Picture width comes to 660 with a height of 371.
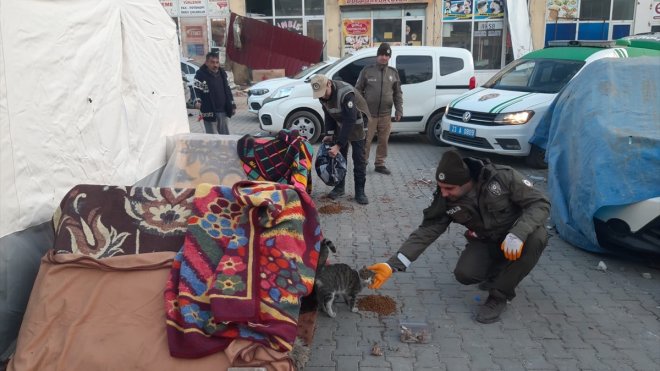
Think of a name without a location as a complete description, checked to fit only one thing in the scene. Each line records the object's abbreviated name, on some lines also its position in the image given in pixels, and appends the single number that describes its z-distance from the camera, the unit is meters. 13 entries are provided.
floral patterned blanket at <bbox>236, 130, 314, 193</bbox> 5.01
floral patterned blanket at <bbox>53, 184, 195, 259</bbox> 3.59
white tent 3.65
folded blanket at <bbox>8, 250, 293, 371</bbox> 3.09
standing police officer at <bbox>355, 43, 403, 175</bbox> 8.09
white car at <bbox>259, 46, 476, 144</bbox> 10.55
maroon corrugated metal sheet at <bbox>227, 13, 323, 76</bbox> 20.22
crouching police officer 3.93
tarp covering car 4.83
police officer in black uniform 6.49
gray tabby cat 4.12
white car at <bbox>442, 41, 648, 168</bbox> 8.48
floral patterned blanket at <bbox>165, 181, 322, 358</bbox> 3.16
